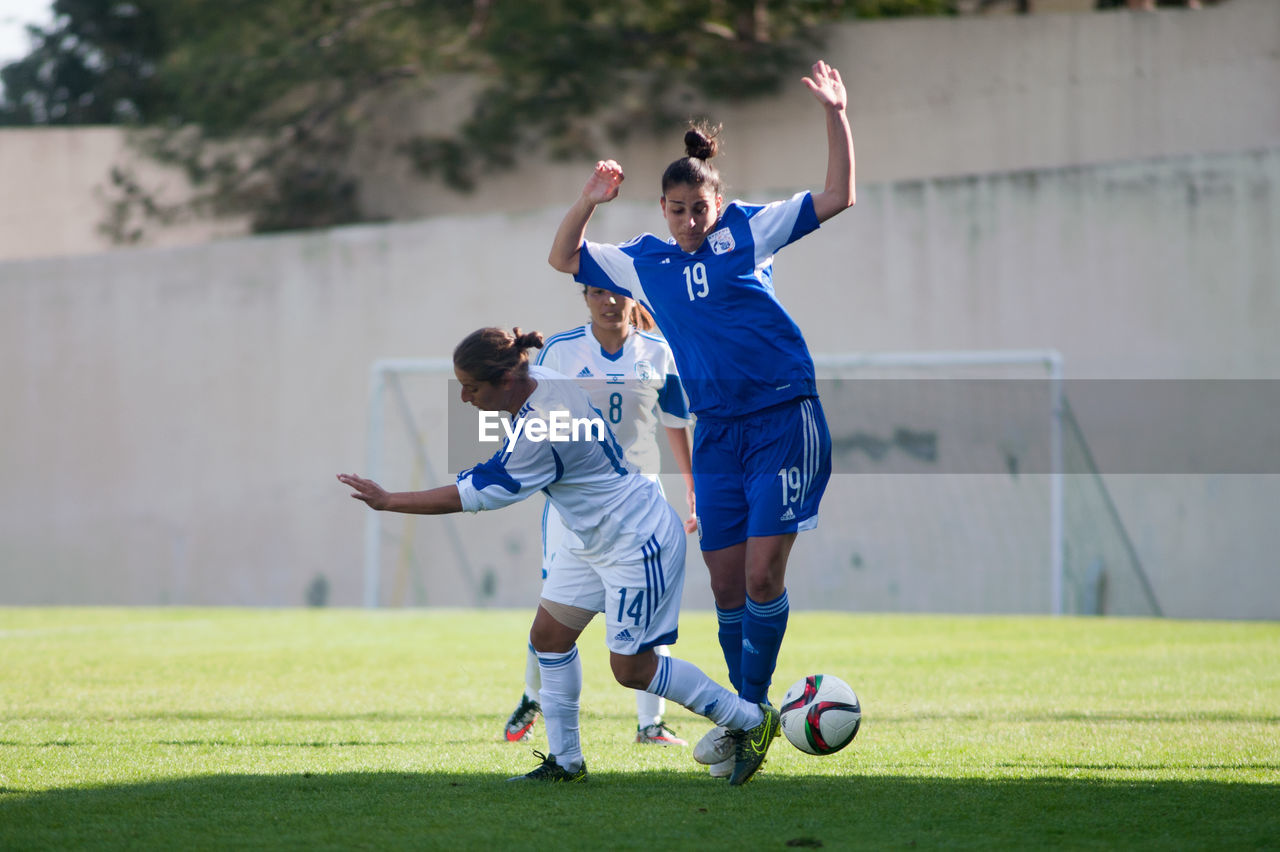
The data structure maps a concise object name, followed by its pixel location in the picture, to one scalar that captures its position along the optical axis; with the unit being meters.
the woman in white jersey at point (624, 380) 11.18
